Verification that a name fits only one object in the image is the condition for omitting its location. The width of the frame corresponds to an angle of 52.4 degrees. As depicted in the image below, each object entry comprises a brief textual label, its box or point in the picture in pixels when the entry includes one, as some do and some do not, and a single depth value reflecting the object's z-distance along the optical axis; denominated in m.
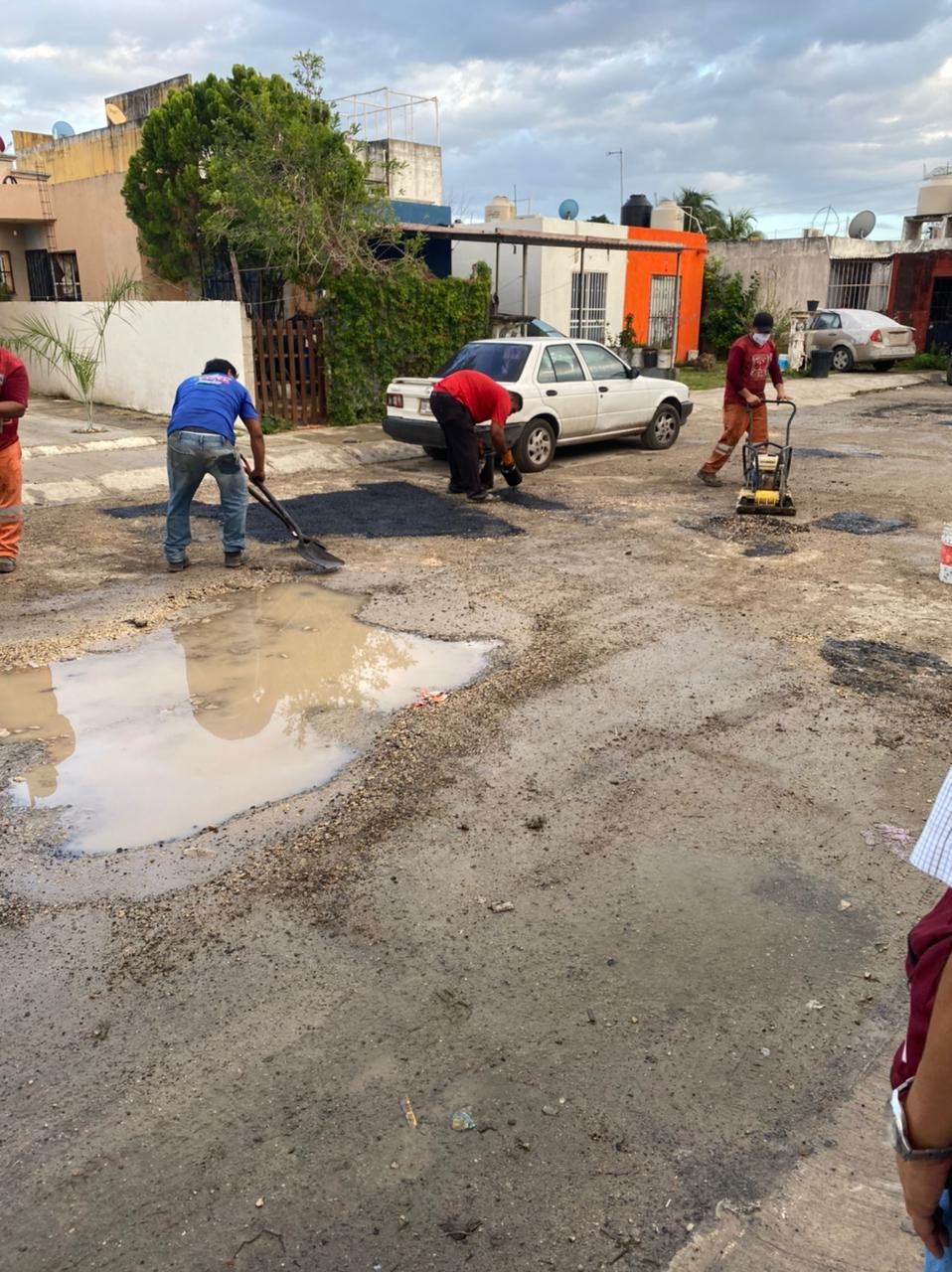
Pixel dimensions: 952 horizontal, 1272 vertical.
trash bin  23.50
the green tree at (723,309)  27.12
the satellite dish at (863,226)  28.78
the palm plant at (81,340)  13.89
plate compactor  9.20
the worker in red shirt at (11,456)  7.18
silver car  24.34
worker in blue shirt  7.12
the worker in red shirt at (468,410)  9.91
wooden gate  14.27
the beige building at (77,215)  19.97
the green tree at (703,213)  33.91
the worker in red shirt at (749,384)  10.28
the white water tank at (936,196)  27.31
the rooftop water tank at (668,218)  27.08
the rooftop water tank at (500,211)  25.73
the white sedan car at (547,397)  11.50
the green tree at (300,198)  13.97
